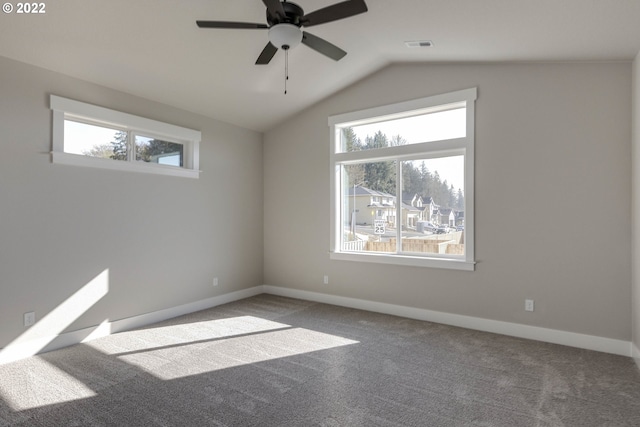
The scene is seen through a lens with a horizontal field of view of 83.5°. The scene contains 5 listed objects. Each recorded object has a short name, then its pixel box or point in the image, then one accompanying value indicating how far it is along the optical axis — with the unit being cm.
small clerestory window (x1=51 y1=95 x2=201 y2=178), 359
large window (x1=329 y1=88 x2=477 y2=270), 426
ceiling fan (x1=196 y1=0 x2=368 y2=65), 229
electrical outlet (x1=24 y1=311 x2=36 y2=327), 331
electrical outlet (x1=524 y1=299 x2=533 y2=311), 378
